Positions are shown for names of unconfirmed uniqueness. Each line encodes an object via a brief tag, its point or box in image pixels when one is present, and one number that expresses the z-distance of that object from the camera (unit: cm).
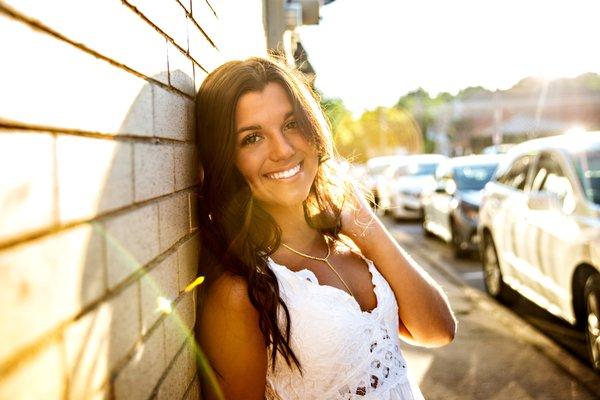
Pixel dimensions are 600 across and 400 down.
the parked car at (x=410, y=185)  1484
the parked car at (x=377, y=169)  2004
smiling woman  178
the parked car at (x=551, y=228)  442
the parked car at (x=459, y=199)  904
